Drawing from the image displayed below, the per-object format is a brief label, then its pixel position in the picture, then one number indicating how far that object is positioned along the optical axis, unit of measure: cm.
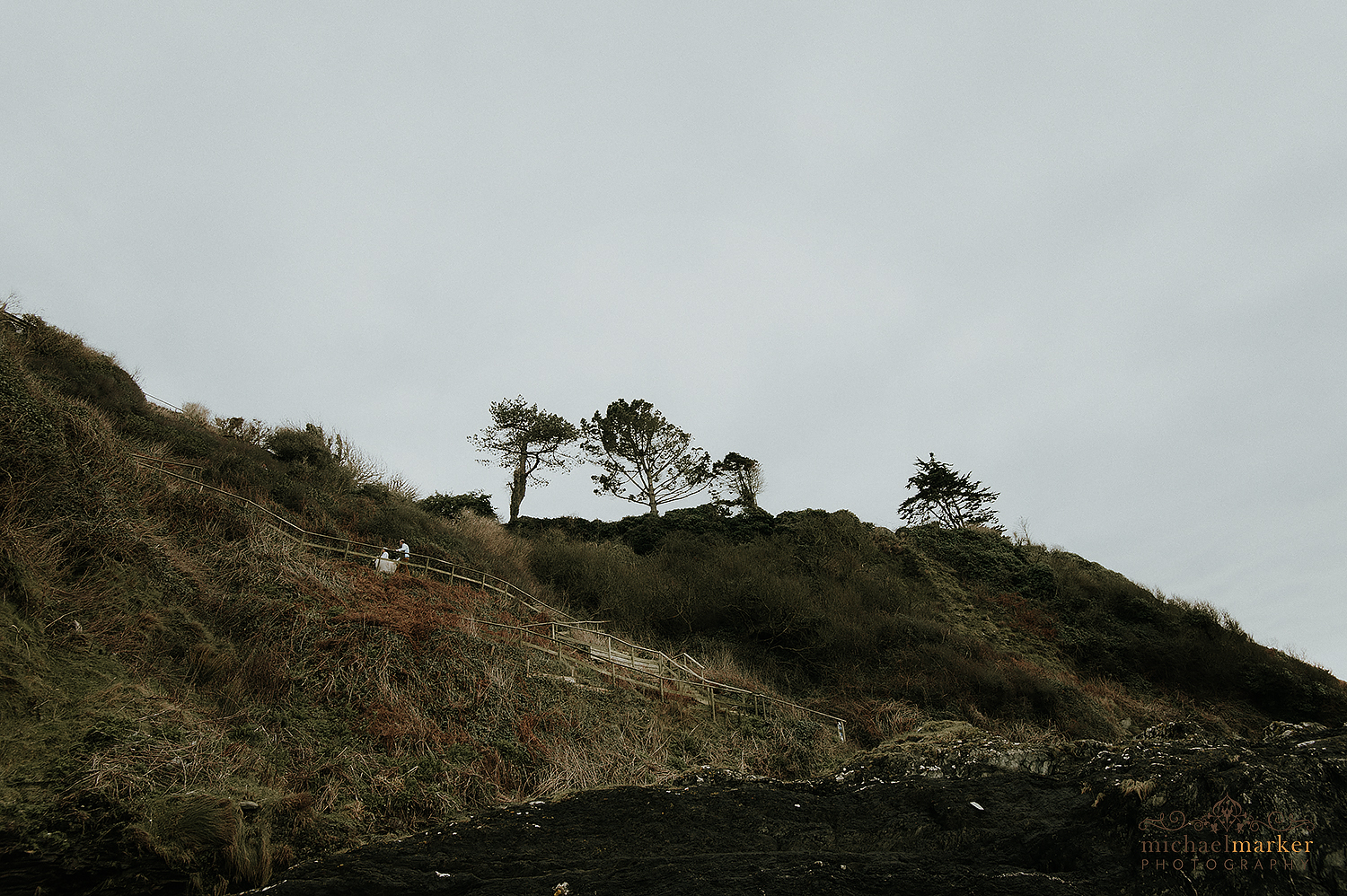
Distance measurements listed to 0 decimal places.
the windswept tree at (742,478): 3881
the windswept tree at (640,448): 4041
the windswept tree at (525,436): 3975
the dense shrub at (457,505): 3759
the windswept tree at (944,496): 4019
